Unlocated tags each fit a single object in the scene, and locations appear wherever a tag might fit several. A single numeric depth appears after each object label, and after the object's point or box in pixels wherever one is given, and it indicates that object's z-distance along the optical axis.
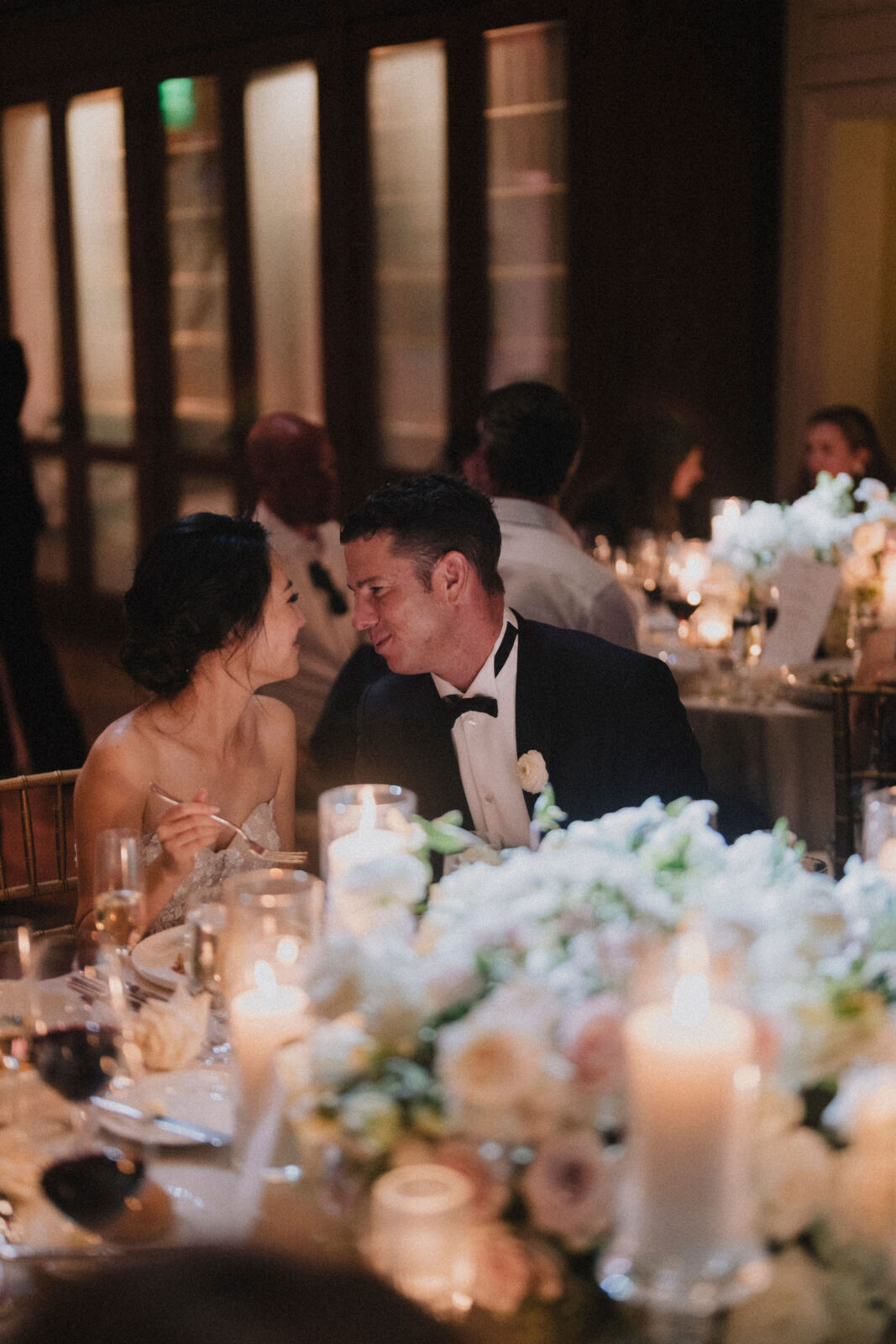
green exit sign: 7.36
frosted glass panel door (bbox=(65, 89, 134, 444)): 7.94
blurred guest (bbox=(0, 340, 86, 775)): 4.99
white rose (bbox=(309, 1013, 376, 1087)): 1.03
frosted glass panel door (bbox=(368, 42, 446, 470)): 6.30
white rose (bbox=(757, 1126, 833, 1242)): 0.96
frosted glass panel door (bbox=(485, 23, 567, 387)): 5.86
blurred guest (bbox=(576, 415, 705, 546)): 5.43
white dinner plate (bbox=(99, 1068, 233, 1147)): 1.37
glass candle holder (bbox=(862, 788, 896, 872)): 1.58
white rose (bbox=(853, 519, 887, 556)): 3.68
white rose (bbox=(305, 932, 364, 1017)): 1.05
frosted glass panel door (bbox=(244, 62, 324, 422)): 6.91
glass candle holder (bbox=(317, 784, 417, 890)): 1.50
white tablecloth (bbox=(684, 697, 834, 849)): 3.63
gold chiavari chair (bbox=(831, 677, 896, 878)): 2.93
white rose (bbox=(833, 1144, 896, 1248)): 0.96
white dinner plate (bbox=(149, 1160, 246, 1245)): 1.21
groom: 2.39
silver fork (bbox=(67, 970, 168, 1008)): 1.60
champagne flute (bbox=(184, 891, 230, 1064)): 1.48
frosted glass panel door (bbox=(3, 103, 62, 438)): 8.41
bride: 2.43
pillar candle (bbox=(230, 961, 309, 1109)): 1.25
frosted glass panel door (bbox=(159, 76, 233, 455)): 7.34
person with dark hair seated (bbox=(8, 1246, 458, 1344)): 0.70
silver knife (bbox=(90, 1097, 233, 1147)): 1.37
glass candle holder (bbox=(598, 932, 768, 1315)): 0.91
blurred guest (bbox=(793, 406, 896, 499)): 5.28
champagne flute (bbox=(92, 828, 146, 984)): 1.70
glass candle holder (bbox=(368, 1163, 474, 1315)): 0.96
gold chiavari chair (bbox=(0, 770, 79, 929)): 2.54
